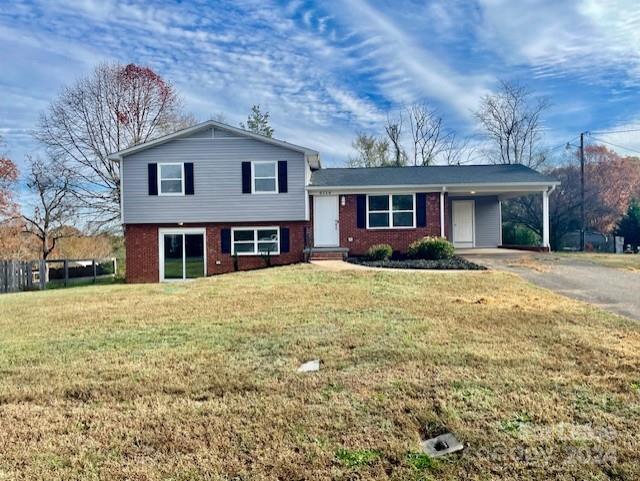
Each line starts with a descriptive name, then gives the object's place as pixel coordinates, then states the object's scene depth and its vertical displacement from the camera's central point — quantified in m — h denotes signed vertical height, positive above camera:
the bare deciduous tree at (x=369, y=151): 34.16 +6.32
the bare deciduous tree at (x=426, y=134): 34.00 +7.45
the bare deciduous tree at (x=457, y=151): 34.09 +6.16
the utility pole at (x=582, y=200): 25.71 +1.72
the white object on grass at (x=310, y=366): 4.51 -1.33
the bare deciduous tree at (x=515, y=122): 31.92 +7.80
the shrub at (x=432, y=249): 15.62 -0.56
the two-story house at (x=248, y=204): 17.84 +1.26
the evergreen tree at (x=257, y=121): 41.31 +10.60
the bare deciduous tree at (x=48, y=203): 26.77 +2.38
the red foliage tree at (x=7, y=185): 24.77 +3.25
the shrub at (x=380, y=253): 16.44 -0.69
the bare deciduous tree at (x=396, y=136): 34.09 +7.41
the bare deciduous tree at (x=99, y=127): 26.31 +6.78
